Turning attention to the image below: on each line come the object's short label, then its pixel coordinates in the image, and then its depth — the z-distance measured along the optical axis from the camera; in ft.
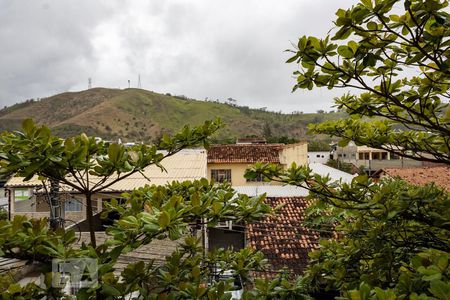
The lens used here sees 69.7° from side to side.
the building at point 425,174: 44.12
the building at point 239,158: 68.03
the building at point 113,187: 43.60
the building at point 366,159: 100.83
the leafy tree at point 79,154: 4.72
